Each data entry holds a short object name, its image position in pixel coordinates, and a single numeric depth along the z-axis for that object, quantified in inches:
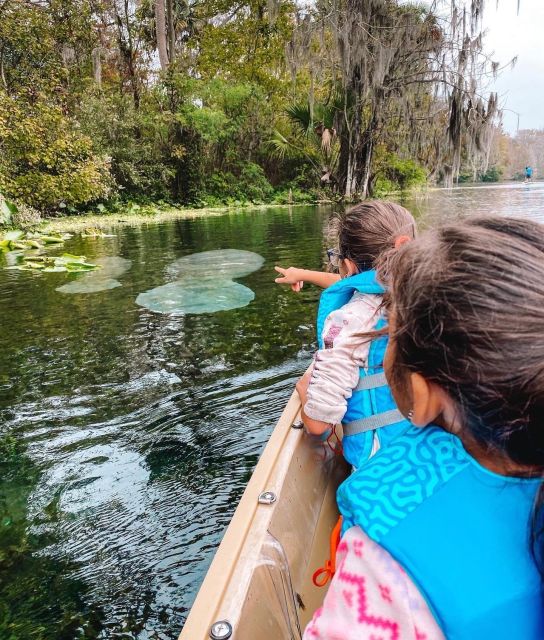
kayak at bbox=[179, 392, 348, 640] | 38.0
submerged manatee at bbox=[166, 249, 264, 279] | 263.0
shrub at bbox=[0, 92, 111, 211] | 431.5
